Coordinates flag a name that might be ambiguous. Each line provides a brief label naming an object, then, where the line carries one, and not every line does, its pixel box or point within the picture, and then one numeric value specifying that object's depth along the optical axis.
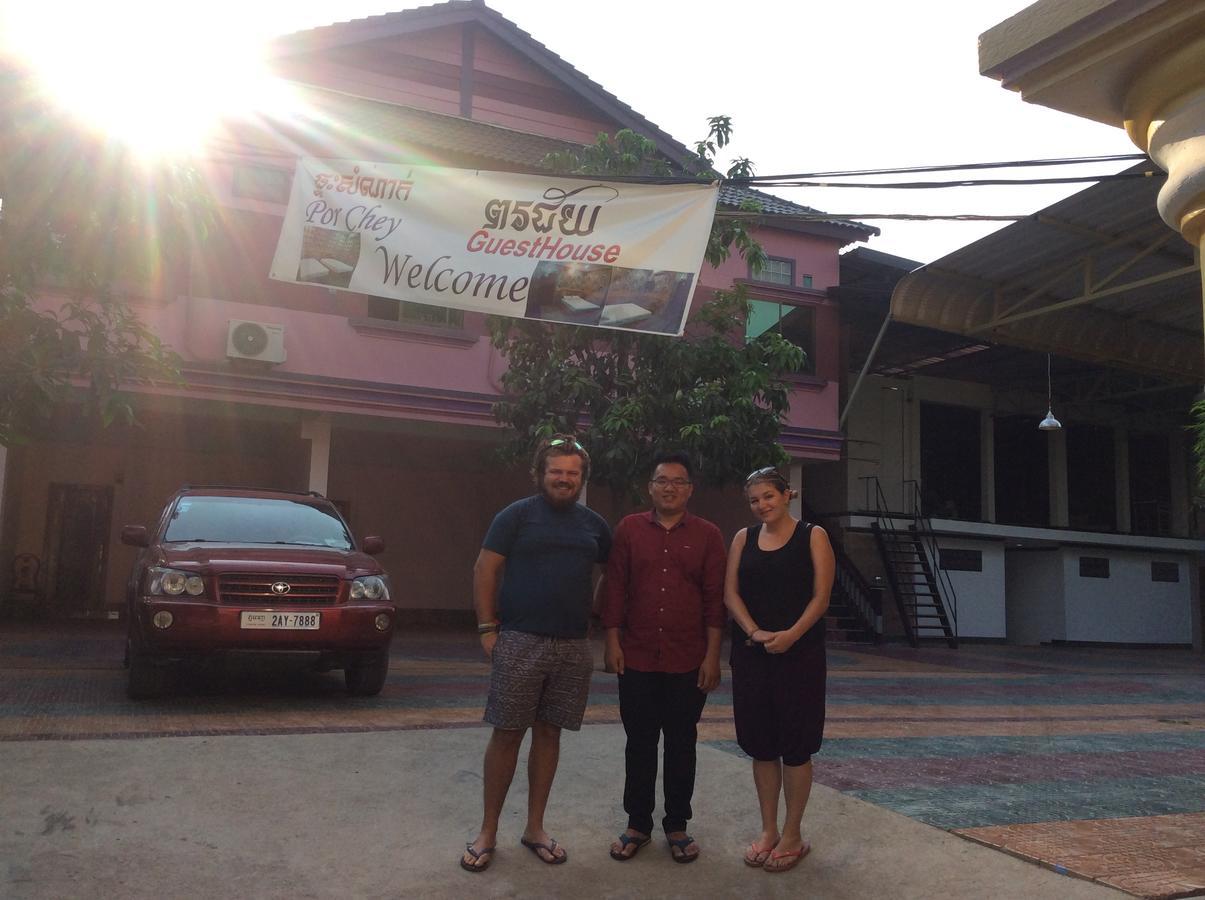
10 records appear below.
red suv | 7.23
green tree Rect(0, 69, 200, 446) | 5.68
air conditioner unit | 13.11
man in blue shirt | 4.23
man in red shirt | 4.44
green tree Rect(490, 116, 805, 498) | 11.02
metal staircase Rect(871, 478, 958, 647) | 19.53
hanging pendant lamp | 19.20
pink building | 13.83
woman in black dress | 4.34
